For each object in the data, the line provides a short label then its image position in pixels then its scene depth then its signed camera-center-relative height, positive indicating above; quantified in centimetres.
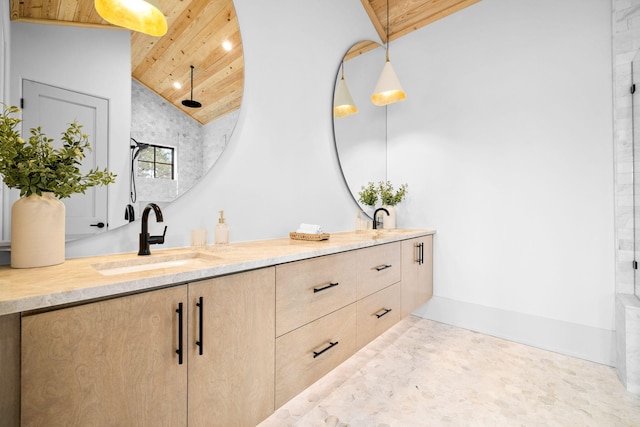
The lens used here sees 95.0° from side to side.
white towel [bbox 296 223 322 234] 176 -8
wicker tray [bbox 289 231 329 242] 172 -13
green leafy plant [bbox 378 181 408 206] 277 +20
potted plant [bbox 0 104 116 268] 89 +9
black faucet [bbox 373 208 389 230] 255 -4
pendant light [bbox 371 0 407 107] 241 +104
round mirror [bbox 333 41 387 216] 247 +80
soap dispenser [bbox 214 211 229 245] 149 -9
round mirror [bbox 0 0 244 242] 106 +51
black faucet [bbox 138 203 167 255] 124 -8
